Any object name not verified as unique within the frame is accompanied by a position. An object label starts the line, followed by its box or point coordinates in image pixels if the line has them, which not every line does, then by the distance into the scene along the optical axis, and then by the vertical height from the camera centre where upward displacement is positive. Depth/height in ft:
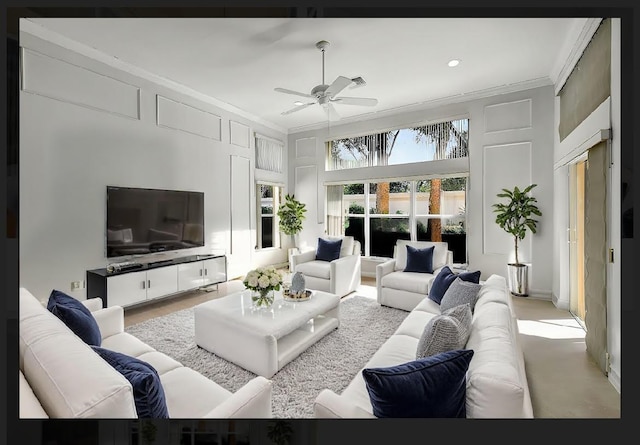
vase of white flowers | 8.40 -1.65
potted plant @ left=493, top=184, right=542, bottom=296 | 13.47 +0.08
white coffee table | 7.14 -2.68
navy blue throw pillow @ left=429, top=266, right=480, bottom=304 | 8.41 -1.66
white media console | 10.68 -2.19
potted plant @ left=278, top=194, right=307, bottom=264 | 19.95 +0.37
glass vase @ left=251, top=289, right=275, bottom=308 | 8.60 -2.14
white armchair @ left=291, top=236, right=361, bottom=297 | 13.85 -2.18
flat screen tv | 11.87 +0.13
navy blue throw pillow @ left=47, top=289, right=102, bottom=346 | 5.15 -1.62
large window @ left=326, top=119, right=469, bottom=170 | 16.15 +4.39
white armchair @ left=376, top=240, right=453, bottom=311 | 11.64 -2.19
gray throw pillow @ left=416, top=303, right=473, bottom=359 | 4.66 -1.76
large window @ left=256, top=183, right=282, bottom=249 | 19.72 +0.56
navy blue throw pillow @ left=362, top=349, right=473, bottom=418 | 3.45 -1.86
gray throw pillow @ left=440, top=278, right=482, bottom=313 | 7.36 -1.77
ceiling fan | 9.71 +4.41
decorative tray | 9.29 -2.24
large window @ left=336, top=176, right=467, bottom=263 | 16.22 +0.55
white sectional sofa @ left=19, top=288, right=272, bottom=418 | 2.77 -1.59
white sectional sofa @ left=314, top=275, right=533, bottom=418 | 3.50 -1.94
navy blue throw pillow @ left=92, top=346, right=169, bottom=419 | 3.27 -1.74
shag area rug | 6.59 -3.50
